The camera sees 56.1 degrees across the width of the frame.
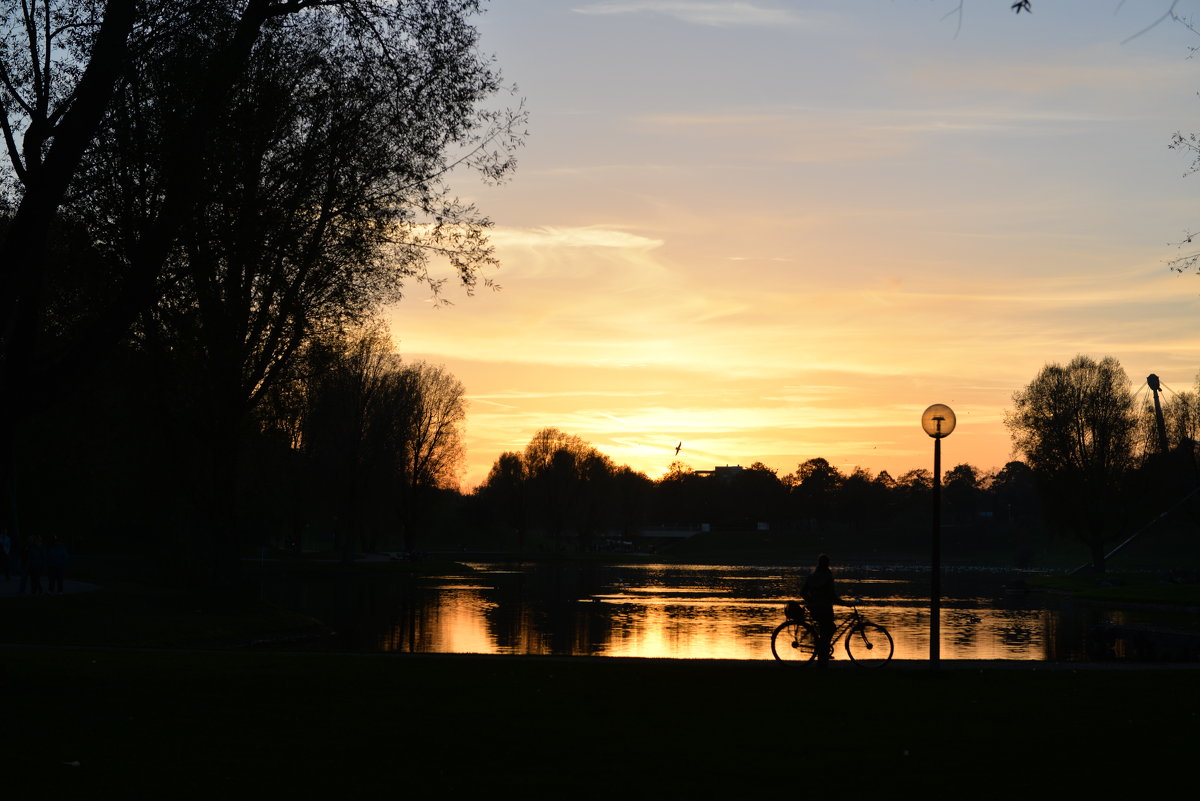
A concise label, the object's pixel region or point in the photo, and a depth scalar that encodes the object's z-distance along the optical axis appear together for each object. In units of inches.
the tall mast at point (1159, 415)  2999.5
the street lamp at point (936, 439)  729.0
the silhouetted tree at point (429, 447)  3275.1
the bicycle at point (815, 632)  736.3
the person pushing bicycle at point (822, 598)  735.1
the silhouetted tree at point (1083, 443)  2800.2
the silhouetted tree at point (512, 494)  4598.9
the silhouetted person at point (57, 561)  1357.0
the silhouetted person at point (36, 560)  1328.7
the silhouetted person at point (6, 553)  1681.8
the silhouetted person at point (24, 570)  1380.4
